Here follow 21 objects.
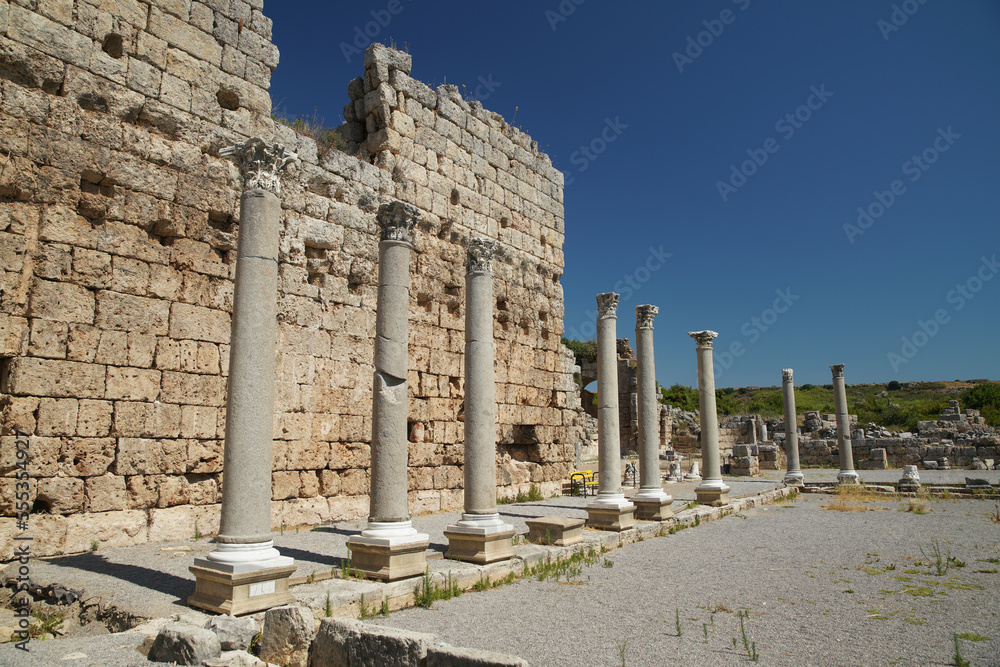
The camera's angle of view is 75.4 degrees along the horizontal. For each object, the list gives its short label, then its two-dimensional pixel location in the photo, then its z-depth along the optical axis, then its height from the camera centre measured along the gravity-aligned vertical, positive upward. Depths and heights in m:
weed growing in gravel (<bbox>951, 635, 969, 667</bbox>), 4.26 -1.41
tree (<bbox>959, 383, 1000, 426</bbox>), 40.81 +3.04
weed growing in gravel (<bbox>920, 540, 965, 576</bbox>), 7.40 -1.39
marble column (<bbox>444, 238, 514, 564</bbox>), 7.24 +0.14
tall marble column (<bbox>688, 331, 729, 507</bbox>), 13.66 +0.26
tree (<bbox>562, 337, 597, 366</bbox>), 46.92 +7.83
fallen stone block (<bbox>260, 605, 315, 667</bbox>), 4.34 -1.27
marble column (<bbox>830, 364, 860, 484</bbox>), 19.25 +0.08
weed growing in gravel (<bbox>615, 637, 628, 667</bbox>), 4.50 -1.44
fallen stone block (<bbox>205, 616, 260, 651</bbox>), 4.39 -1.27
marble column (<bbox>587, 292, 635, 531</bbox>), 10.00 +0.13
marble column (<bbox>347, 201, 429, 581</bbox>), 6.31 +0.21
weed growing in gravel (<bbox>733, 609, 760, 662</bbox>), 4.50 -1.45
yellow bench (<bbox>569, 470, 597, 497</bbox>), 15.01 -0.86
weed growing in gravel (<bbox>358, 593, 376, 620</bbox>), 5.40 -1.37
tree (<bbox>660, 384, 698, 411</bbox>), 48.10 +3.57
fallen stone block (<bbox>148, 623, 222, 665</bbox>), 3.97 -1.22
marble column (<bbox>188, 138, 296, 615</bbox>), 5.16 +0.23
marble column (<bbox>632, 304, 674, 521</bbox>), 11.18 +0.28
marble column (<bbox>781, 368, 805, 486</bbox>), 19.56 +0.27
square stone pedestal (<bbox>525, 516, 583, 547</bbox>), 8.37 -1.10
